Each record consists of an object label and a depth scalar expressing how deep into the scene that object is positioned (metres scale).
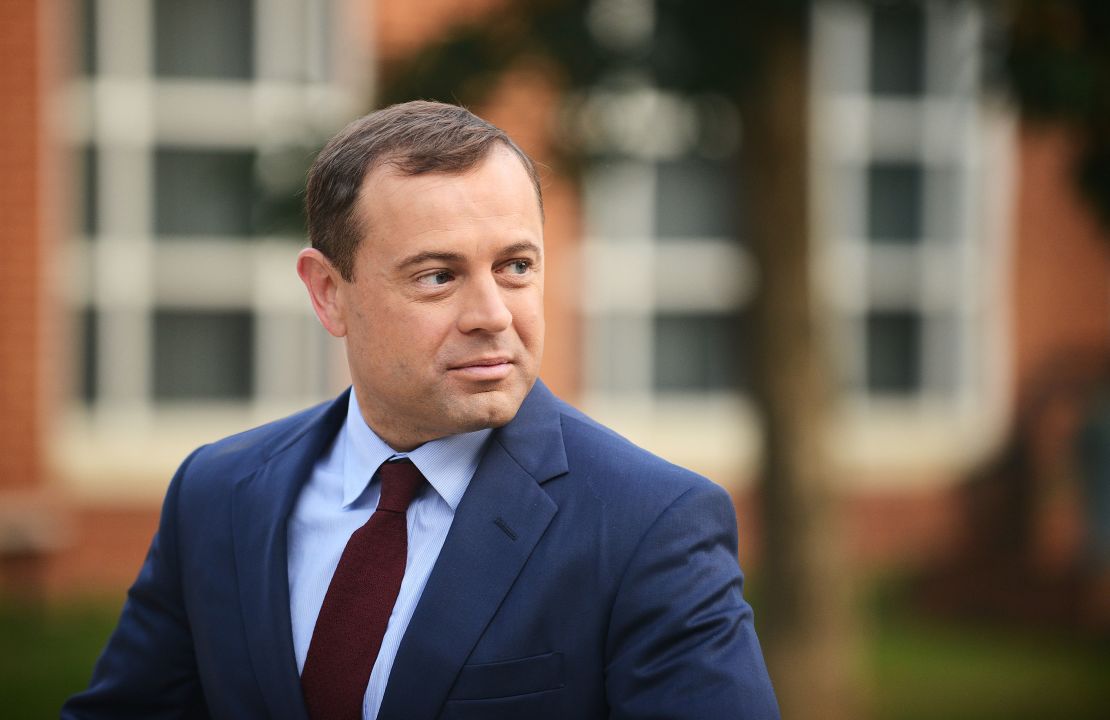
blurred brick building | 11.85
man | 3.89
